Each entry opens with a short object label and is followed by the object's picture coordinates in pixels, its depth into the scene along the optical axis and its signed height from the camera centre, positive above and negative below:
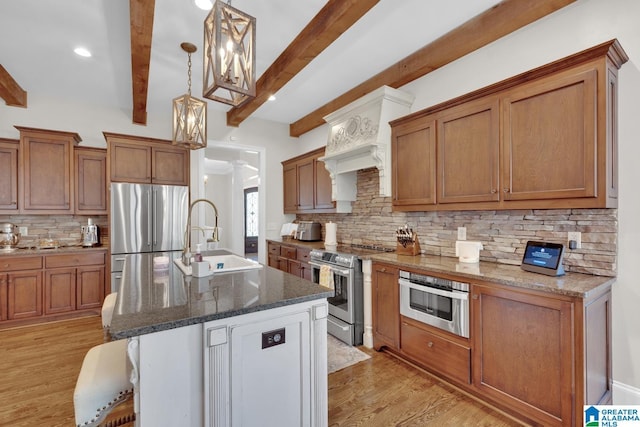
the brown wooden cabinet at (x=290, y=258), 4.03 -0.65
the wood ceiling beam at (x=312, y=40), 2.16 +1.46
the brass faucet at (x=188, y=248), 2.04 -0.23
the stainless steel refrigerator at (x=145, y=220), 3.90 -0.06
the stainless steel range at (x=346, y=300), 3.12 -0.91
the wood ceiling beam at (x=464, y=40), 2.24 +1.50
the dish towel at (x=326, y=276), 3.33 -0.69
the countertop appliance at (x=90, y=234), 4.23 -0.25
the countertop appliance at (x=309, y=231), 4.73 -0.27
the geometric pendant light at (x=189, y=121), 2.56 +0.81
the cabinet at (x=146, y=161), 3.99 +0.76
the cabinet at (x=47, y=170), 3.75 +0.59
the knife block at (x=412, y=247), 3.12 -0.36
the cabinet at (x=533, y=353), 1.69 -0.90
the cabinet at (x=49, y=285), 3.59 -0.86
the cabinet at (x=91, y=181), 4.07 +0.49
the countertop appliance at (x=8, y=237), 3.84 -0.26
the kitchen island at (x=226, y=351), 1.23 -0.62
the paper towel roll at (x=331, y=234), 4.12 -0.27
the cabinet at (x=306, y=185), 4.37 +0.47
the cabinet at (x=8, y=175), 3.70 +0.52
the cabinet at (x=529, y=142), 1.84 +0.53
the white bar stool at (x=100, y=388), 1.31 -0.77
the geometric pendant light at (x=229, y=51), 1.43 +0.81
